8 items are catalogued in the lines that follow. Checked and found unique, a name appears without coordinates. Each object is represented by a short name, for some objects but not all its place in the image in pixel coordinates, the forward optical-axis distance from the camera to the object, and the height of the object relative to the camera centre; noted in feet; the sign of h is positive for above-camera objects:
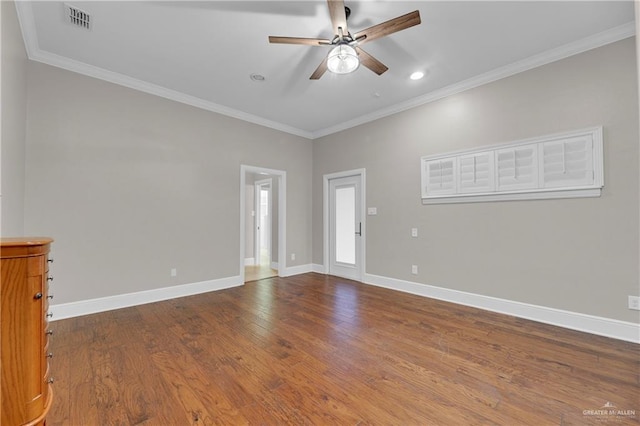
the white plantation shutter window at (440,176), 12.35 +1.92
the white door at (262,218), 22.62 -0.25
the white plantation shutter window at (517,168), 10.17 +1.95
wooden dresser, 3.38 -1.60
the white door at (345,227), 16.61 -0.79
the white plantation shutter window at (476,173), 11.24 +1.93
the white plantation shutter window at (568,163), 9.09 +1.93
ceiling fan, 6.73 +5.14
